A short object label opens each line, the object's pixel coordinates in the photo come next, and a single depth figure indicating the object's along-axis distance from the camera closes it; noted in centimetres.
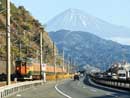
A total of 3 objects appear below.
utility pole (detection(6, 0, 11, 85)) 4667
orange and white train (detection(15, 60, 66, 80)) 8975
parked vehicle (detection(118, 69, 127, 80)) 11029
